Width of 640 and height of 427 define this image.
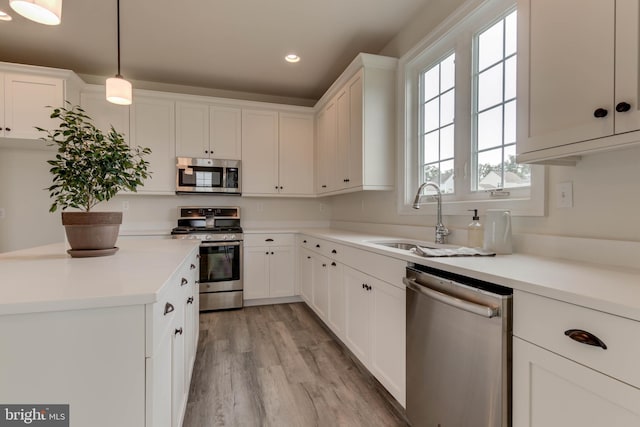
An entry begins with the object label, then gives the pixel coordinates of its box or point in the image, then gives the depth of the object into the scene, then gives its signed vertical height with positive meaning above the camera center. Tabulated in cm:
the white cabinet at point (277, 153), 397 +75
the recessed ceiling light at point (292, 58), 322 +160
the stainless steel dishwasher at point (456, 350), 105 -54
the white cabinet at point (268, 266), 368 -65
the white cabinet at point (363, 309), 169 -67
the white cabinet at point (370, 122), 272 +80
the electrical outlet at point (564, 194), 142 +8
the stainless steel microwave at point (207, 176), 366 +42
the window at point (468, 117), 178 +65
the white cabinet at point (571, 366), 73 -41
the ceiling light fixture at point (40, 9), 117 +78
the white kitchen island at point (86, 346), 77 -35
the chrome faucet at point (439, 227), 210 -10
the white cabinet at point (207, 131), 370 +97
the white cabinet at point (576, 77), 97 +48
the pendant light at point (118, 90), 199 +77
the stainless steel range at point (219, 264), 350 -61
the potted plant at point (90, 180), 134 +13
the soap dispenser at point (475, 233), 176 -12
